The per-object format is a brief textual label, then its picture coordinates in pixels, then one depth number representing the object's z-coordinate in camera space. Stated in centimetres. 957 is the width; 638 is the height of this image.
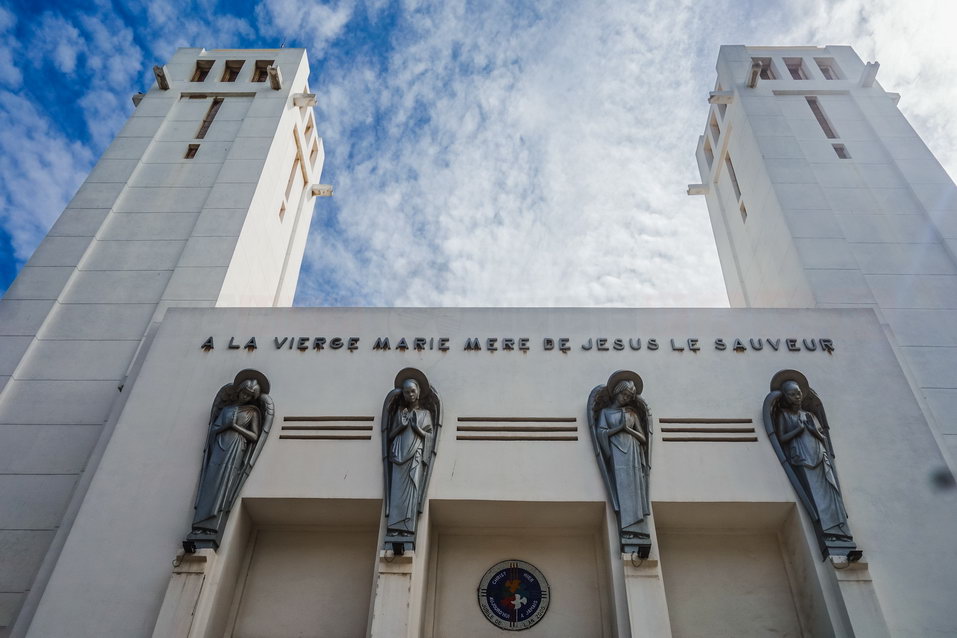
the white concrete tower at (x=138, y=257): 1384
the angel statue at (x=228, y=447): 1116
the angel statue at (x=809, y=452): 1093
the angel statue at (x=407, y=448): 1116
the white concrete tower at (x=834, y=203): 1684
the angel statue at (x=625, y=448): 1116
